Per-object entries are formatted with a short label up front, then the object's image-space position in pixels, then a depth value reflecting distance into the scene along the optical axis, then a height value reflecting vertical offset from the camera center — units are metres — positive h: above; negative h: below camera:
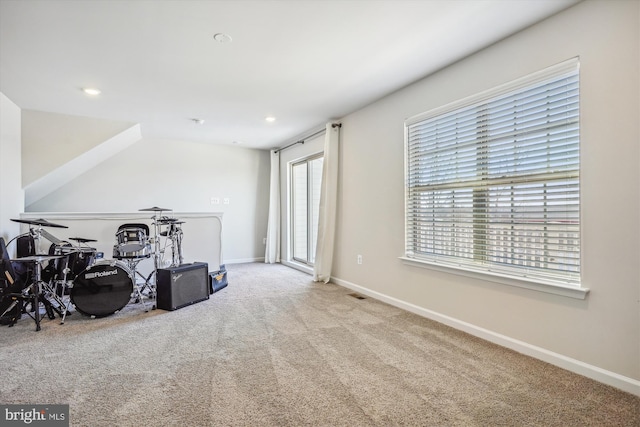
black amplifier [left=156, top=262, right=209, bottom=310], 3.25 -0.80
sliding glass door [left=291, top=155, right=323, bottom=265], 5.37 +0.17
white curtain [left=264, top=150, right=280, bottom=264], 6.13 -0.03
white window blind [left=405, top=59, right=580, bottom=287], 2.01 +0.28
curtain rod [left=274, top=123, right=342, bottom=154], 4.35 +1.31
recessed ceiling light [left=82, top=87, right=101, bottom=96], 3.24 +1.32
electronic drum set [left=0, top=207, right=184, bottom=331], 2.79 -0.64
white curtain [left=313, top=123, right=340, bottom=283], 4.34 +0.10
